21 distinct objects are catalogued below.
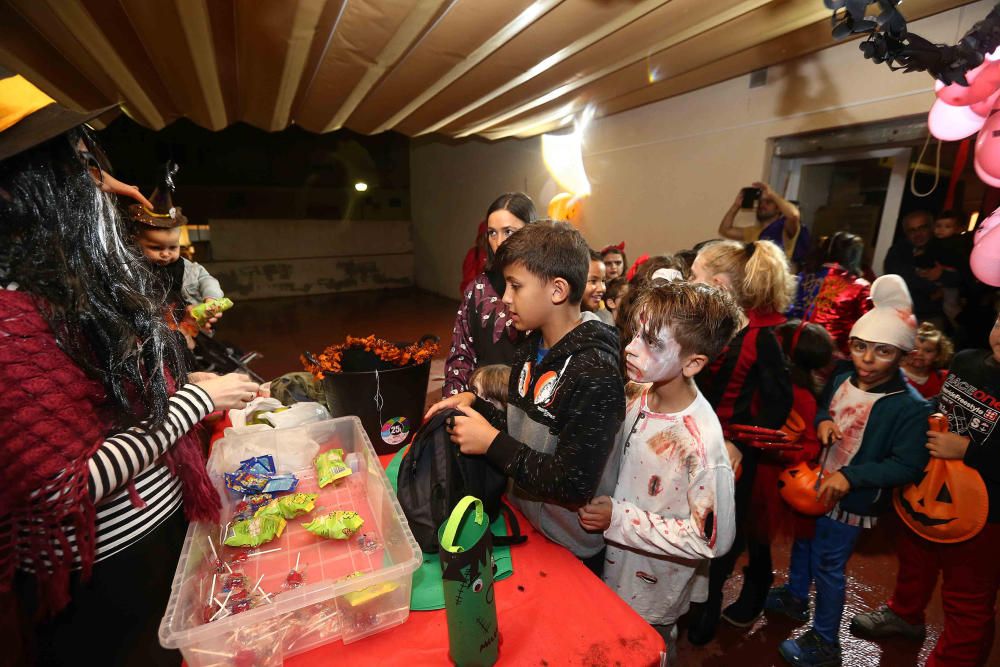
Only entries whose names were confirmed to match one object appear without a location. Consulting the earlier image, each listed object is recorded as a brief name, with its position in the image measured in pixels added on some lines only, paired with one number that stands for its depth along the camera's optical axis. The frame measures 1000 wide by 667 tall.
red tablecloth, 0.92
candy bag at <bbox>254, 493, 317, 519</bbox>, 1.25
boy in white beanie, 1.62
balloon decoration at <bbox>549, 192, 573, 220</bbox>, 5.92
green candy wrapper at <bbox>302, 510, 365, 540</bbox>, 1.16
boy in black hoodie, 1.14
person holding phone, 3.34
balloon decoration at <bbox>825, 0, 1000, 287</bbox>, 1.46
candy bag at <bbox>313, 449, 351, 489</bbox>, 1.41
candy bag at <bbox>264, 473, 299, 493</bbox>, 1.36
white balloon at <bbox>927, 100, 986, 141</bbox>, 1.87
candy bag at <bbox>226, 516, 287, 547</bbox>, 1.15
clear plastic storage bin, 0.86
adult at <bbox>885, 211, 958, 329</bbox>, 2.86
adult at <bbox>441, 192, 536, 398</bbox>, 1.97
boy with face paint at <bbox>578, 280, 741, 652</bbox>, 1.21
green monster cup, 0.83
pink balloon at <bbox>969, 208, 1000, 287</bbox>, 1.49
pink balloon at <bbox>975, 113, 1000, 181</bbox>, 1.58
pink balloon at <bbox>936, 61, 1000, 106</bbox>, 1.56
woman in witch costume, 0.88
